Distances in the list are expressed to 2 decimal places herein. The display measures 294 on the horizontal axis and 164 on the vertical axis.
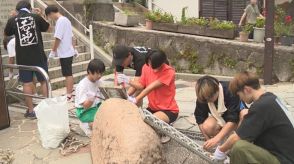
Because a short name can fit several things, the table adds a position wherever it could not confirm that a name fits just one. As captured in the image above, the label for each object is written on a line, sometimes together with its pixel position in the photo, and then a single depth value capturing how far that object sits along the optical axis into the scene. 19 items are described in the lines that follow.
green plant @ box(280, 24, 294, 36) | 9.59
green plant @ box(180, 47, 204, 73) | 10.82
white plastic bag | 5.54
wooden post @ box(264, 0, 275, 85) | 8.91
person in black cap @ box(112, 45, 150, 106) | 5.45
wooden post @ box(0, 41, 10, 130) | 6.38
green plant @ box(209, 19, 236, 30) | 10.51
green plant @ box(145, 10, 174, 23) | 11.73
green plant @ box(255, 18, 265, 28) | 10.10
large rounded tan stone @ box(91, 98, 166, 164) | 4.06
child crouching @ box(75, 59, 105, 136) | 5.55
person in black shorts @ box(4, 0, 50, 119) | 6.64
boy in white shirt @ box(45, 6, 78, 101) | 7.59
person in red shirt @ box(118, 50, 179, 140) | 5.21
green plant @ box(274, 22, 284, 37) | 9.66
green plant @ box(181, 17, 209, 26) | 11.00
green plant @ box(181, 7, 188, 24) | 11.42
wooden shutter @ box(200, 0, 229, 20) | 13.58
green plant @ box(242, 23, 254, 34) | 10.26
